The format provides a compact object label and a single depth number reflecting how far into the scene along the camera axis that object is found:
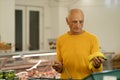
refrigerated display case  3.72
